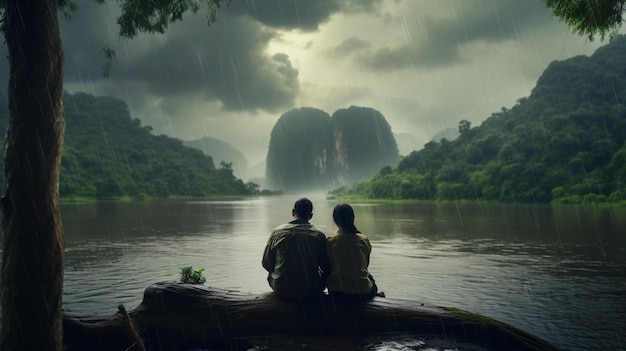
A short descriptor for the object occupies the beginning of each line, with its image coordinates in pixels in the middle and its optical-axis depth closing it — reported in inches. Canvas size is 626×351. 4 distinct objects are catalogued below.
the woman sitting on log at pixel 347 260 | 199.3
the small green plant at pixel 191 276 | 260.5
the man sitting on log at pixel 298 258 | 195.3
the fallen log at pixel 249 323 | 197.3
